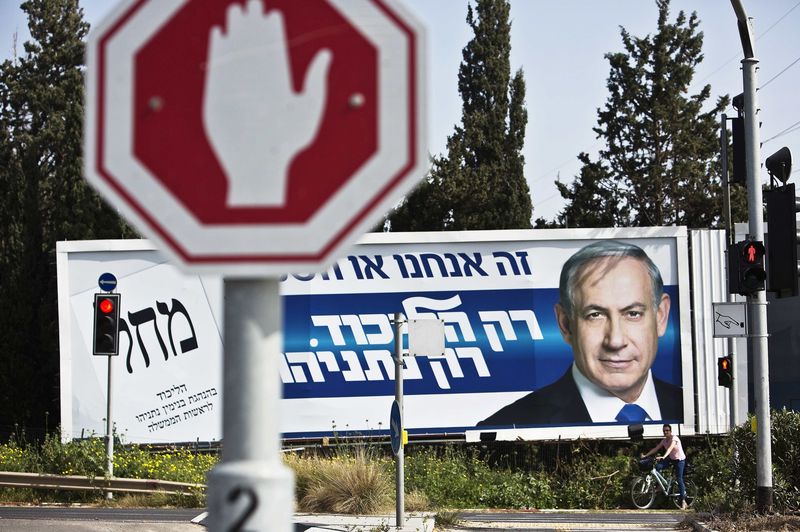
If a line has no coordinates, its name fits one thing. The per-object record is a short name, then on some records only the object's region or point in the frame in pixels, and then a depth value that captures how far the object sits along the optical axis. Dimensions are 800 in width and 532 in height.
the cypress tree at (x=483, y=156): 44.97
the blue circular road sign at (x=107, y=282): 25.07
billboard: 26.19
